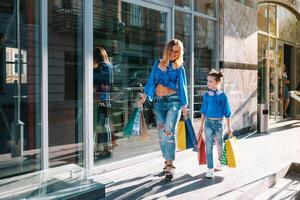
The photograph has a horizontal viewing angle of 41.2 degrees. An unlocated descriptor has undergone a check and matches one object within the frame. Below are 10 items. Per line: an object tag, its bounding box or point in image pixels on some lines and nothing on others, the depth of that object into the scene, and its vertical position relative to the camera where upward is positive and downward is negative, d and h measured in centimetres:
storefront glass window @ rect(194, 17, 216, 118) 817 +74
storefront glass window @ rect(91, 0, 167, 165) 588 +28
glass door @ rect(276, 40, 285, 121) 1300 +35
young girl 559 -34
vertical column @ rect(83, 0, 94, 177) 541 +4
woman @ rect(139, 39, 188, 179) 521 -3
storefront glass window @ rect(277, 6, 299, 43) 1280 +215
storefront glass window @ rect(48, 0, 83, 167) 509 +10
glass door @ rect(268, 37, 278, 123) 1219 +24
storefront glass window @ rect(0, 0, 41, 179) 491 +4
